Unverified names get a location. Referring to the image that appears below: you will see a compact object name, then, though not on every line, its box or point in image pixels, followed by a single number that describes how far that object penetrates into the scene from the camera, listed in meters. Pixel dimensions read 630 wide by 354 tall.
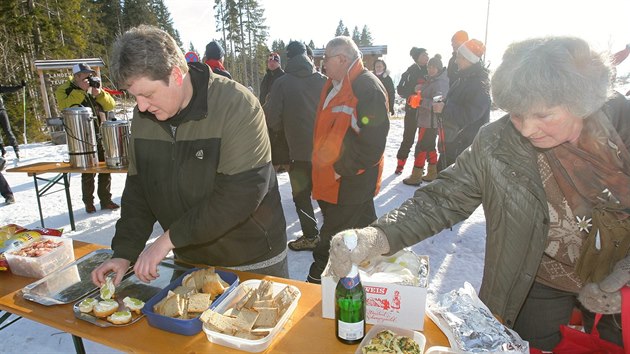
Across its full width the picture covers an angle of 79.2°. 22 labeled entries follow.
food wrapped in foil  1.23
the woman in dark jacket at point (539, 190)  1.26
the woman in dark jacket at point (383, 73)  8.95
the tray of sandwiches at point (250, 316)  1.36
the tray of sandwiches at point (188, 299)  1.44
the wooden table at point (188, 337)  1.37
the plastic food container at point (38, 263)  1.93
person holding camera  5.54
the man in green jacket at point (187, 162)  1.62
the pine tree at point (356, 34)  56.42
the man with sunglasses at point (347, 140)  3.10
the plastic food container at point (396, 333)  1.29
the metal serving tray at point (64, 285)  1.71
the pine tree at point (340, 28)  59.26
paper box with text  1.36
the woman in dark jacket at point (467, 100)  4.37
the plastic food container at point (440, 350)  1.25
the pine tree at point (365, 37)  55.64
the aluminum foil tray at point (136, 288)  1.54
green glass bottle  1.26
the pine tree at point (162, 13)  37.38
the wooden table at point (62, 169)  4.34
